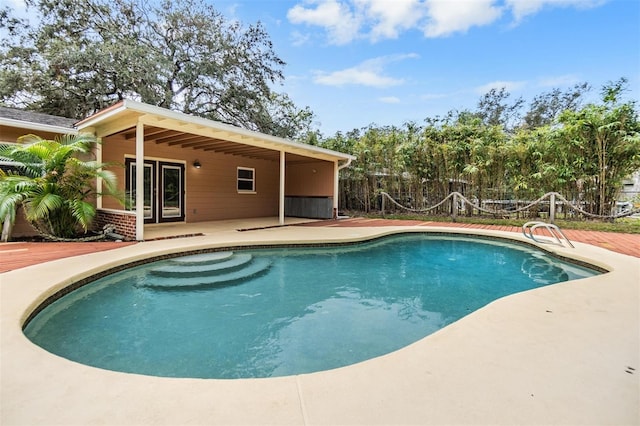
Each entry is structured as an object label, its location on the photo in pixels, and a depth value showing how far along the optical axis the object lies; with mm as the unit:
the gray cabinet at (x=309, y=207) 11625
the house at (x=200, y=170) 6258
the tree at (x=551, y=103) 19969
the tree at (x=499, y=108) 21297
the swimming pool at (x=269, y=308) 2559
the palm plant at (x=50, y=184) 5461
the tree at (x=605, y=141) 8023
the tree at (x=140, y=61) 11805
